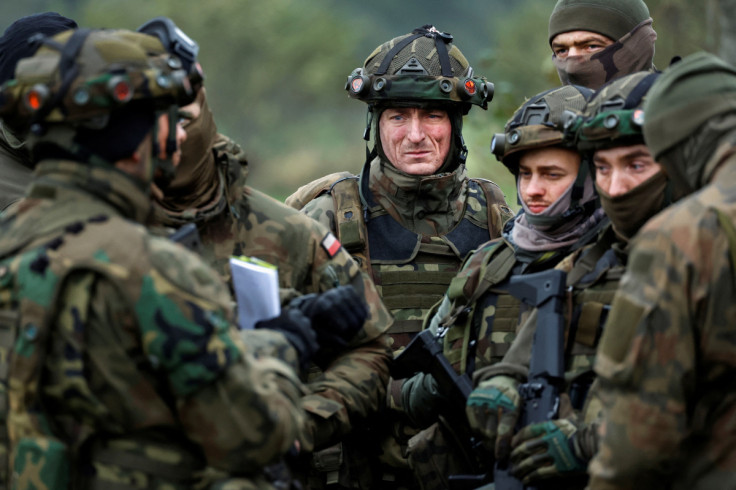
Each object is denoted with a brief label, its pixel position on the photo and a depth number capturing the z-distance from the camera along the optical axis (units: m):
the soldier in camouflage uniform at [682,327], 6.51
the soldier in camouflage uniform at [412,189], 12.07
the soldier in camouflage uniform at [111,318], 6.33
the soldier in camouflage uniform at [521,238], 10.00
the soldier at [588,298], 8.61
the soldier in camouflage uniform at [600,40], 12.55
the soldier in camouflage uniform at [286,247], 9.53
